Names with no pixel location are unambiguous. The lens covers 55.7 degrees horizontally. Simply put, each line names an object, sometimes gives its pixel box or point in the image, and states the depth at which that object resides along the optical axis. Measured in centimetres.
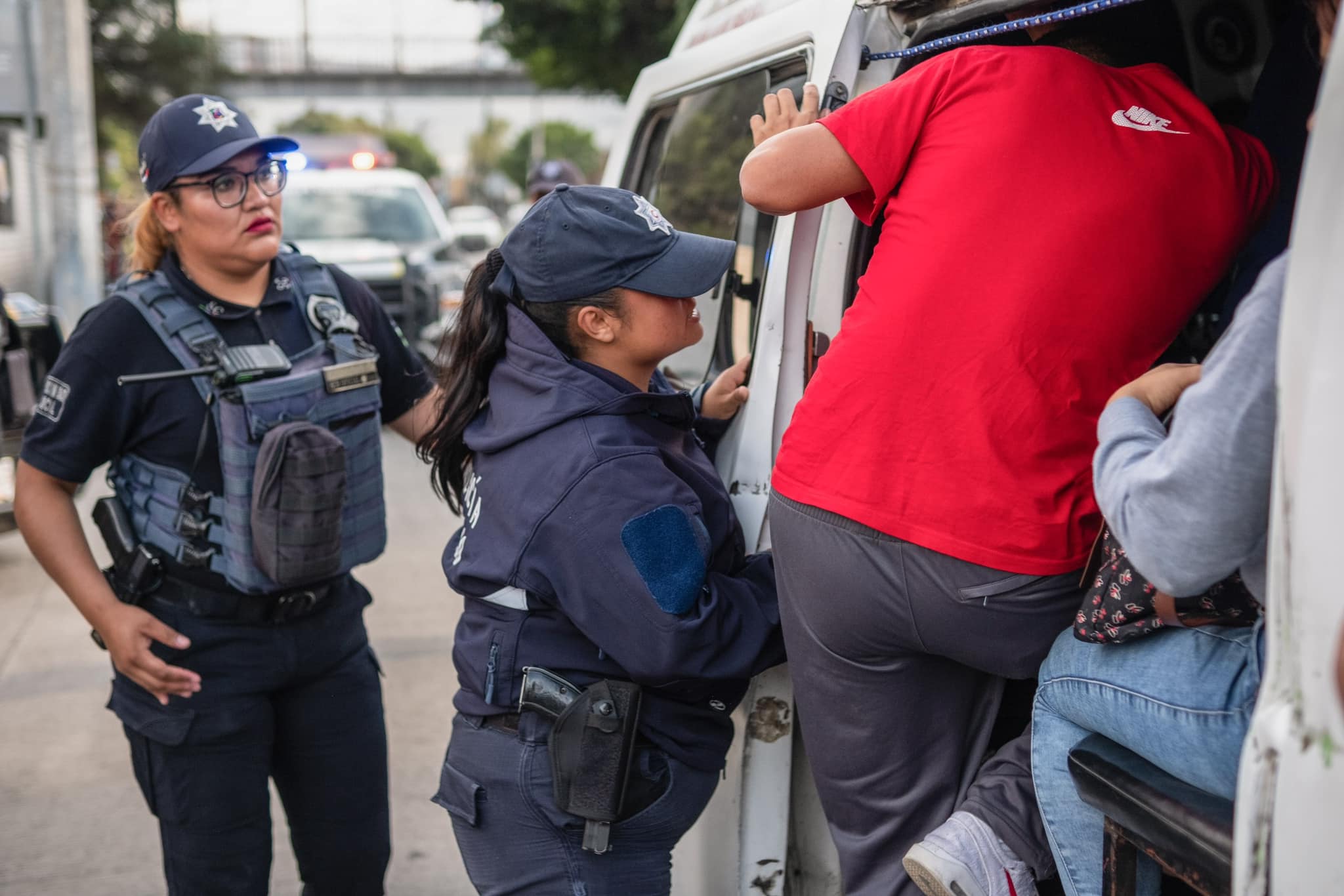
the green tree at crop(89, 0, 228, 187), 2267
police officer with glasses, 230
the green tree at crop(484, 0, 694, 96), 1407
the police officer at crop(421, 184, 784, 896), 181
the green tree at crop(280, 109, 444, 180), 5572
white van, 102
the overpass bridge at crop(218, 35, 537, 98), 5062
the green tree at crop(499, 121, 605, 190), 5609
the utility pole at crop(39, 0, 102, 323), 1140
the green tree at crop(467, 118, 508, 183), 6328
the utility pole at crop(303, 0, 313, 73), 5106
